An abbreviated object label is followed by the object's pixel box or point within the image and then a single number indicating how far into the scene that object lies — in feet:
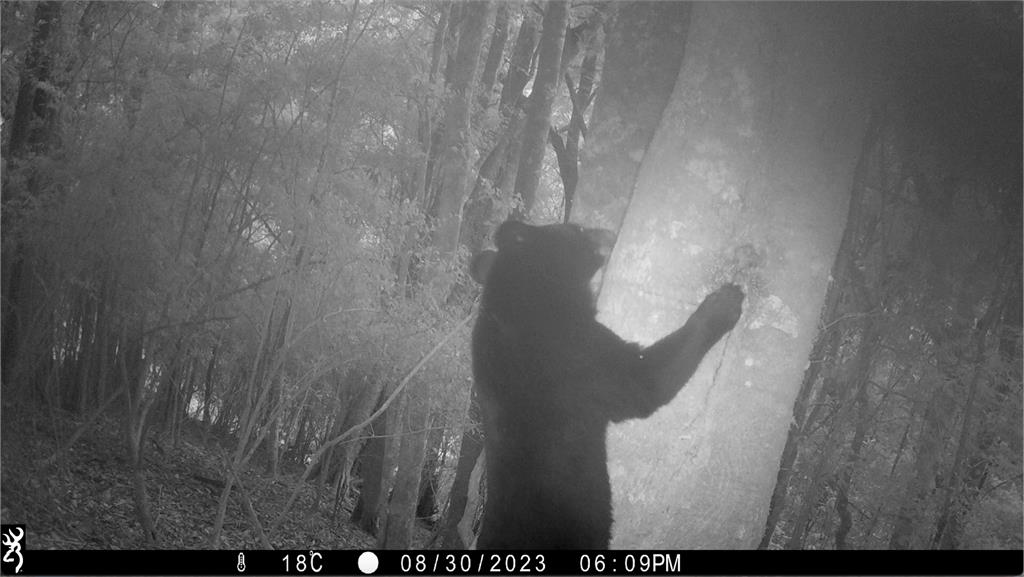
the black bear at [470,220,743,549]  7.27
